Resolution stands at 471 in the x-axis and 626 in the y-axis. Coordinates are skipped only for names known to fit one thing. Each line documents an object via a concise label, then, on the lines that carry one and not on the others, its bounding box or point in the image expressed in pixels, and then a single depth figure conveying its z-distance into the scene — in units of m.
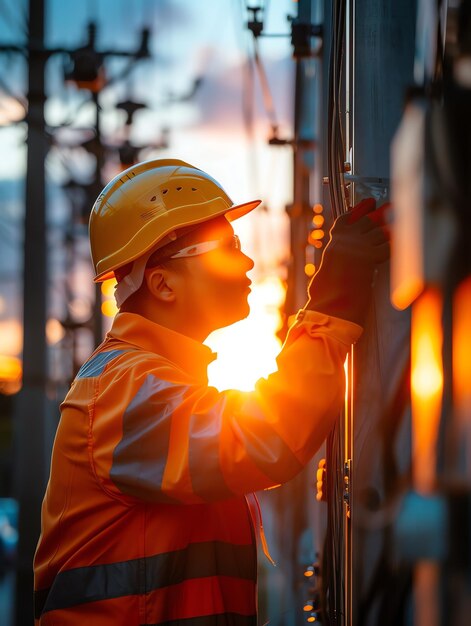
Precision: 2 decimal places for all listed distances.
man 2.23
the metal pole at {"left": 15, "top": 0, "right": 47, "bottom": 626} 9.79
